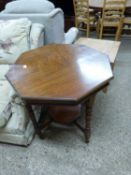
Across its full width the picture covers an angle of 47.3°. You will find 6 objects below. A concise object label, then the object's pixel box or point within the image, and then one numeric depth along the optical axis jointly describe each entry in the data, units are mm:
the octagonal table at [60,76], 932
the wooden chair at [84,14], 2628
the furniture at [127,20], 2627
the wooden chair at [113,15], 2460
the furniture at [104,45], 1678
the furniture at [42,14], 1546
